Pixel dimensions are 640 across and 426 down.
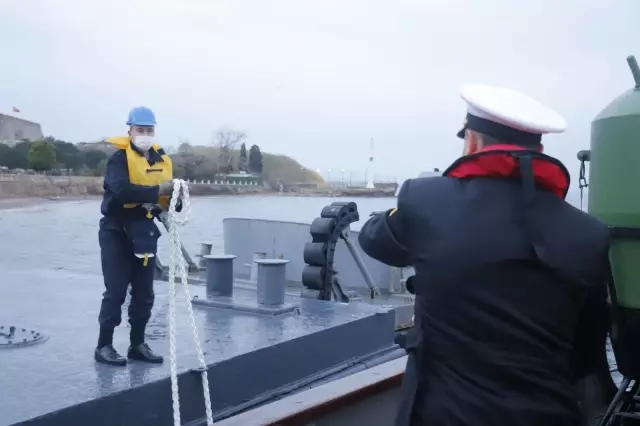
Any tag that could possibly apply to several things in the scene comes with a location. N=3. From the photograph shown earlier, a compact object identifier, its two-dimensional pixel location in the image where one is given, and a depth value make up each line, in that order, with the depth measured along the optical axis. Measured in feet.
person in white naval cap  6.37
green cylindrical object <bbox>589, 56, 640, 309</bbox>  9.02
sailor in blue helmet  15.16
